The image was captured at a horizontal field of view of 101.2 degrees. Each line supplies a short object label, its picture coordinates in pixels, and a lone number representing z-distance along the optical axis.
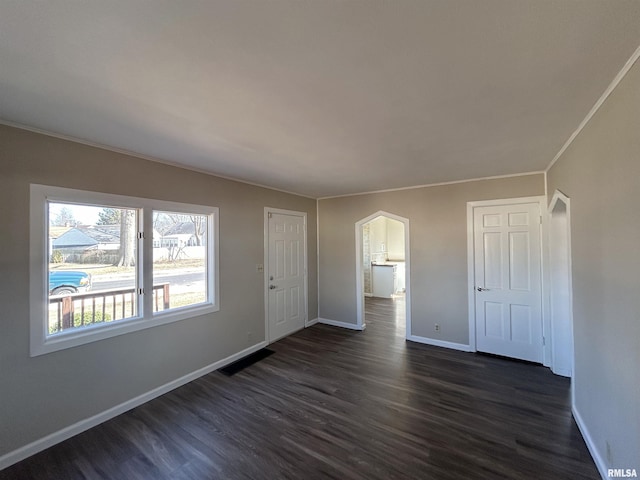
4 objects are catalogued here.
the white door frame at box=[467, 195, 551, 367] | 3.36
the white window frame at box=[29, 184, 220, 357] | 2.10
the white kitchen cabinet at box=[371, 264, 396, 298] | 7.61
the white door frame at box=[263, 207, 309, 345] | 4.20
